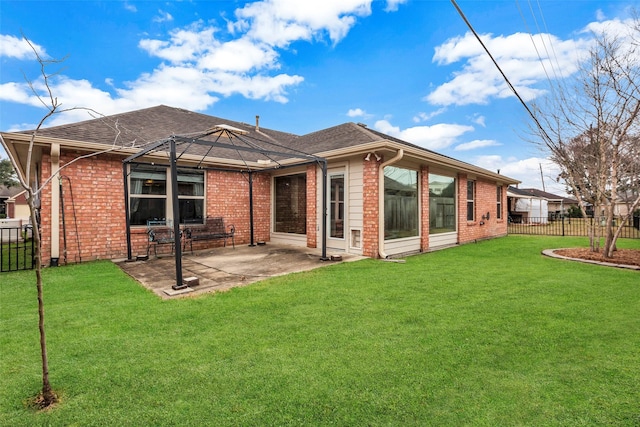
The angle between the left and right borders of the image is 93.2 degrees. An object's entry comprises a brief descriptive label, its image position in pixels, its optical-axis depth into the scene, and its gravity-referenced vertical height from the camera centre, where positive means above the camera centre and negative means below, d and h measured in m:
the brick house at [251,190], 6.92 +0.61
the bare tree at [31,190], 2.03 +0.18
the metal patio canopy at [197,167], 4.71 +1.09
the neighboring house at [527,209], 23.53 +0.03
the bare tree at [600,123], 7.11 +2.25
